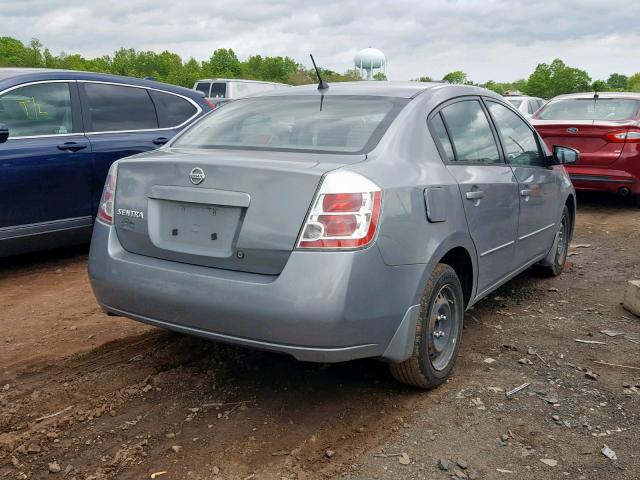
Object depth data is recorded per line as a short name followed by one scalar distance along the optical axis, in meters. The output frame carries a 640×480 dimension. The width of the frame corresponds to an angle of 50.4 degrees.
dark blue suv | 5.66
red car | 8.96
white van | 21.25
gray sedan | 2.99
